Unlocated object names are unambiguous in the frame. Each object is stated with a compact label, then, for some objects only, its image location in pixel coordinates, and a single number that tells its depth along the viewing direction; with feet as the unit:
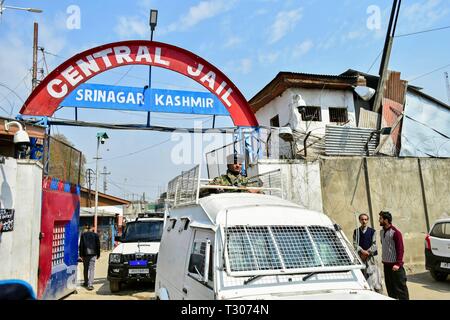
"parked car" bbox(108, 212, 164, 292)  31.68
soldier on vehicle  22.70
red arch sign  29.48
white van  11.11
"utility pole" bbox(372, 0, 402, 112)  51.34
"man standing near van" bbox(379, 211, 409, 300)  18.97
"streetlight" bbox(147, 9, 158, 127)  33.01
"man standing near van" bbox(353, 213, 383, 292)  18.17
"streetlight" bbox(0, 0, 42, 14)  37.00
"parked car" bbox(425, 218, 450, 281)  28.81
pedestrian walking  33.60
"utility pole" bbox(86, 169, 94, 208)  110.63
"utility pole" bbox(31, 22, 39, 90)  70.64
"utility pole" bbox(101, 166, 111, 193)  163.02
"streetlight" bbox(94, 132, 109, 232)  75.32
